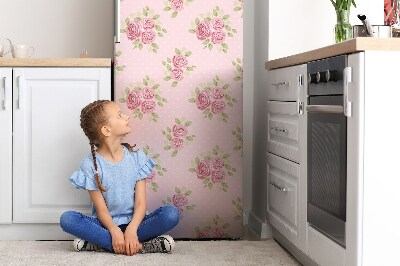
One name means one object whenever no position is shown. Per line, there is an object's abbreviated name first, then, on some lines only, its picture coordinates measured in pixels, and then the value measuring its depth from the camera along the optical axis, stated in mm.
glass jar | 3355
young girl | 3365
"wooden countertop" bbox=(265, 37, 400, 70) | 2324
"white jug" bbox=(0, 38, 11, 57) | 3810
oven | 2500
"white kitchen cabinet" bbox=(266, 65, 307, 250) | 3053
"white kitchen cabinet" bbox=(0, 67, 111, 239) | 3646
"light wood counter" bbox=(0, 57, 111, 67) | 3623
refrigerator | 3688
